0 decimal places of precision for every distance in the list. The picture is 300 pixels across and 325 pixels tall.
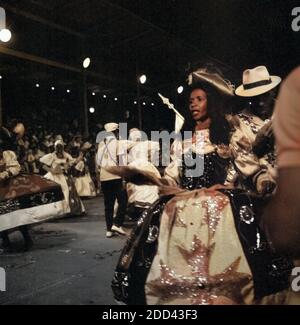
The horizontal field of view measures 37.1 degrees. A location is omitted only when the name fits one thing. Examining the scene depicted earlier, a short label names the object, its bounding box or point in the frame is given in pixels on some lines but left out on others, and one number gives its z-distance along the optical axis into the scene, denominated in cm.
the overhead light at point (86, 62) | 770
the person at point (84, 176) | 948
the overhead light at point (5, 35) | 603
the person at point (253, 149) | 274
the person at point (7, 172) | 536
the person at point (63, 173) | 793
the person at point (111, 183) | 607
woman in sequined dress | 246
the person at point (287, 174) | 99
